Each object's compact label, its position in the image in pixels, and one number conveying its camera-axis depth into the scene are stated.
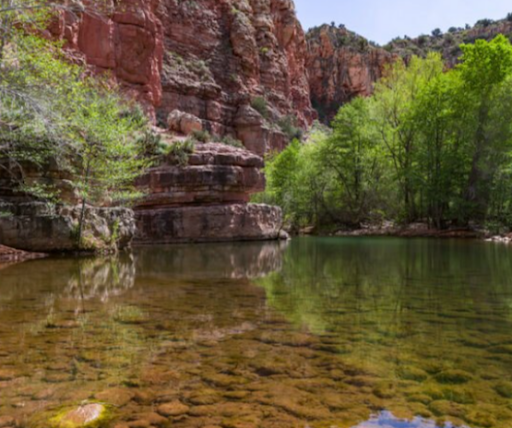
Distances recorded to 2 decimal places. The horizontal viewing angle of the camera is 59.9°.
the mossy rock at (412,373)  3.37
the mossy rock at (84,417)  2.63
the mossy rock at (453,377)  3.29
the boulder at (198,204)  25.75
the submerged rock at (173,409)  2.80
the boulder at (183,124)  32.34
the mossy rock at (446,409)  2.76
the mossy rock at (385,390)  3.07
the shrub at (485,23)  95.81
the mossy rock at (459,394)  2.96
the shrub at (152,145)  26.32
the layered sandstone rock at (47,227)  14.38
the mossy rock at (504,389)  3.03
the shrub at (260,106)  60.94
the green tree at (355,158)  37.03
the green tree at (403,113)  33.59
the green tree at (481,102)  26.75
